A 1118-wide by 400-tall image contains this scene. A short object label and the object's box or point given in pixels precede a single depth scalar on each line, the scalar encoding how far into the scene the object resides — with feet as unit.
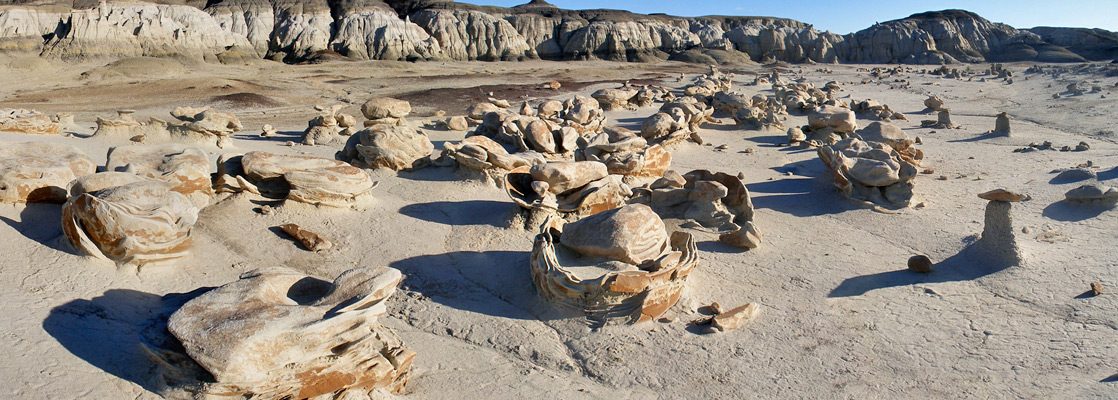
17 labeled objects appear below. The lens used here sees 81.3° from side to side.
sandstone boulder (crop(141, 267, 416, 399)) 9.01
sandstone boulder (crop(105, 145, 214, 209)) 18.08
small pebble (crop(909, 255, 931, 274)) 15.96
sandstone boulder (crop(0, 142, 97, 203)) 15.34
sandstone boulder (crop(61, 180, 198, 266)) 13.52
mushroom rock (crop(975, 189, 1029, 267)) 15.71
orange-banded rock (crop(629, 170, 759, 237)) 19.84
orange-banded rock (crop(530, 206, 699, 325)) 13.61
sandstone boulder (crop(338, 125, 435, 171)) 23.43
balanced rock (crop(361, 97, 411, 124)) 32.07
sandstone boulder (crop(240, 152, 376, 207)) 18.52
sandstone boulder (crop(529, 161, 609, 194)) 19.39
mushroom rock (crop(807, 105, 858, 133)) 34.01
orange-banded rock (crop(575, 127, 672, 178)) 24.01
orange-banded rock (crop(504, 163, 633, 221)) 19.03
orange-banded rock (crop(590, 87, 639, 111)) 45.73
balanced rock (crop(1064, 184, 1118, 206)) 19.15
